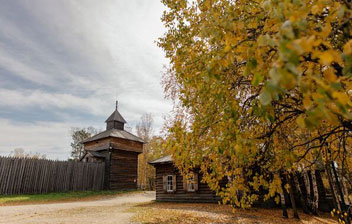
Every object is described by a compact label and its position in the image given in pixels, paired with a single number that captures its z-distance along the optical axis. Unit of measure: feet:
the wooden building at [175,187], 49.37
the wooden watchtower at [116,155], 76.13
